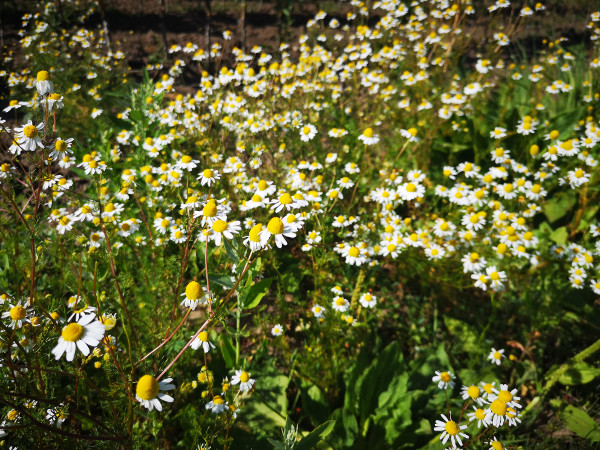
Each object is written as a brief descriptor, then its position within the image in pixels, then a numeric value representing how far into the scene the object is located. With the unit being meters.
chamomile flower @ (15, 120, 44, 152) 0.34
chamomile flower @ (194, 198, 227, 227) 0.36
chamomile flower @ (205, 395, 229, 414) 0.35
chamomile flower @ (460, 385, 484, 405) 0.35
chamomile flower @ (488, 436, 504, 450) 0.33
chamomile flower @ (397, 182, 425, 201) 0.50
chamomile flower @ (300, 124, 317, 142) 0.60
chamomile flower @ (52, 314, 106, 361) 0.28
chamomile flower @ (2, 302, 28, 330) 0.31
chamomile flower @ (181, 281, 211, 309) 0.32
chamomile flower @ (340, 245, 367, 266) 0.45
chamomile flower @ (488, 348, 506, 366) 0.43
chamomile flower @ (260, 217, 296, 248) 0.32
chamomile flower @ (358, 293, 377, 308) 0.44
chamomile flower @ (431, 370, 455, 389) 0.39
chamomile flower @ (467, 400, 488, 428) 0.33
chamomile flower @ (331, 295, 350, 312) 0.43
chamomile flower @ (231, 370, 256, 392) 0.37
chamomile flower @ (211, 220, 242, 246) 0.34
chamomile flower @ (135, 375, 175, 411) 0.28
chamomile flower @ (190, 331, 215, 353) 0.35
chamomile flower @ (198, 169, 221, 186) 0.45
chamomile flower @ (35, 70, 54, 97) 0.34
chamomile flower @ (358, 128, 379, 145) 0.58
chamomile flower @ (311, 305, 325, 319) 0.44
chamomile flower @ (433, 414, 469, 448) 0.34
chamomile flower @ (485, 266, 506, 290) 0.44
